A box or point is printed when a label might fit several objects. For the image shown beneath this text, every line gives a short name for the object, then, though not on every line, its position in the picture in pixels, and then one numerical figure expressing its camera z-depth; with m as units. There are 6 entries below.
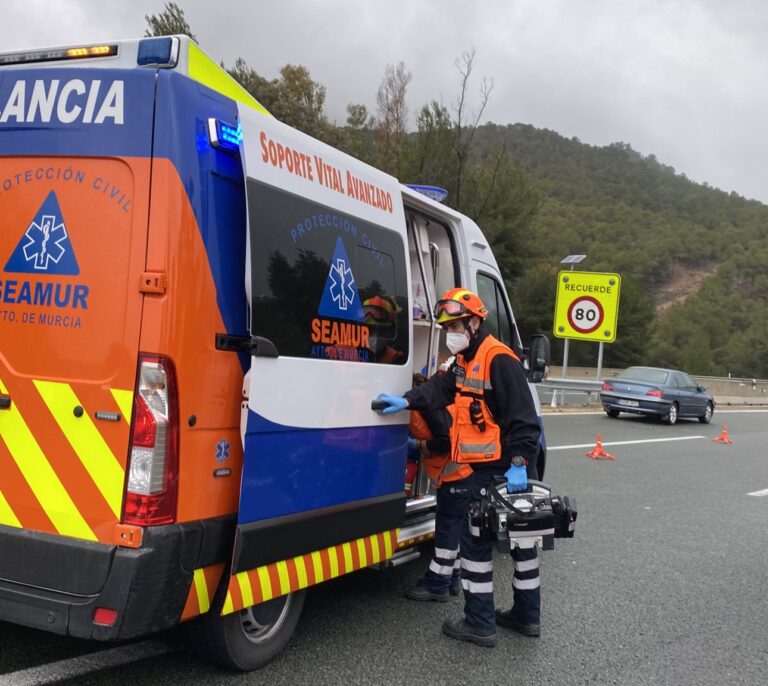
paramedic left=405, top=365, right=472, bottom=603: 4.36
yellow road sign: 20.12
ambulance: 2.86
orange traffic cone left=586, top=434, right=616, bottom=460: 11.34
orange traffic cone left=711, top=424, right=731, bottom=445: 15.31
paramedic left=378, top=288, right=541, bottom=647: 4.13
